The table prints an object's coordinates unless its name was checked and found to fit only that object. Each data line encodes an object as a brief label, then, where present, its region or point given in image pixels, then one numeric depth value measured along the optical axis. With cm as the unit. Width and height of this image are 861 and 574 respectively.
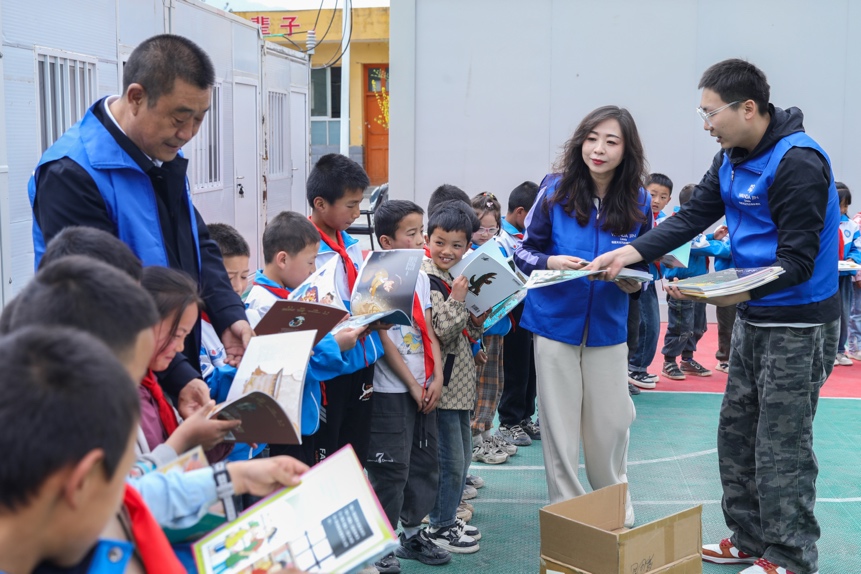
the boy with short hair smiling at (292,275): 298
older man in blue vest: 226
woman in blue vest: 380
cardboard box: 286
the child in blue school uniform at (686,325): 695
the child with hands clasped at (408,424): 342
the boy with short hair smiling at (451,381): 370
